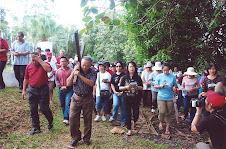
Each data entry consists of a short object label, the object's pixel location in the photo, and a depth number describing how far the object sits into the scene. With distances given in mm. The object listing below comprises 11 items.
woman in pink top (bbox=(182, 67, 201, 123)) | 6012
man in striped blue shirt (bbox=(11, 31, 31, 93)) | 6219
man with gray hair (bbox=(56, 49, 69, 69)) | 7634
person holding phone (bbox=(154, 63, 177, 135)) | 5328
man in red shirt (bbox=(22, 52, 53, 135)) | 4590
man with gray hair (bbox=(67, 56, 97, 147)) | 4188
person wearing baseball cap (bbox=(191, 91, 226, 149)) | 2854
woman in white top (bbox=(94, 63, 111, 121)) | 6301
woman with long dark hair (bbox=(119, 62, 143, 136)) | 5066
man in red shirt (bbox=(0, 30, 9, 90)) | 6405
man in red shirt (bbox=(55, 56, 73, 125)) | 5461
